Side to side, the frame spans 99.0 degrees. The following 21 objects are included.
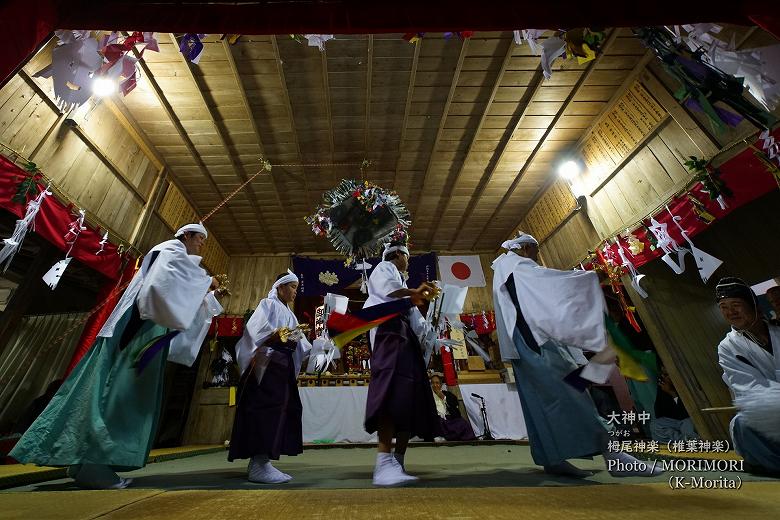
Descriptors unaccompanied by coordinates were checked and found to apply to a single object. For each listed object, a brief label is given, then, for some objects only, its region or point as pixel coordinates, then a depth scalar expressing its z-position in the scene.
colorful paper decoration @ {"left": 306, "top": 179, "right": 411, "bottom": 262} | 4.96
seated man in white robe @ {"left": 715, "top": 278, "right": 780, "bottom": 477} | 2.14
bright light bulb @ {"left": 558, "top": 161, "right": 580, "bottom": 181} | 6.04
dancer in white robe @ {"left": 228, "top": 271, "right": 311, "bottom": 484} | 2.57
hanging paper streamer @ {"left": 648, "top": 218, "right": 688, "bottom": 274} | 4.16
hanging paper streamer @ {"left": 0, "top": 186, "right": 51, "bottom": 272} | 3.13
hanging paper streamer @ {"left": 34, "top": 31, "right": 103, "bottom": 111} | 2.12
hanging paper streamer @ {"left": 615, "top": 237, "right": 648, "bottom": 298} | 4.75
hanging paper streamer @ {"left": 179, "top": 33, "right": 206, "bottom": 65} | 2.95
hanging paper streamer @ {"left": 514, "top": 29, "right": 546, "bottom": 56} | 2.64
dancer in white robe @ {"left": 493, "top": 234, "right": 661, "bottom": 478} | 2.07
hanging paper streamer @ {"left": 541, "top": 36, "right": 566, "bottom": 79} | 2.33
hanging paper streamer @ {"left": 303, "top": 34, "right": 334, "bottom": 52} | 2.72
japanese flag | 8.21
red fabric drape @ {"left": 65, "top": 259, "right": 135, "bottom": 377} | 4.29
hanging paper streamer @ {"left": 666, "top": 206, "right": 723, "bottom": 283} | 3.70
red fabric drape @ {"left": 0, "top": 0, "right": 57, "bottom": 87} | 1.50
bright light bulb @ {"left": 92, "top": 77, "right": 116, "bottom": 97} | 4.10
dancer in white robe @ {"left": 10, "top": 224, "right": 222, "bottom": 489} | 2.04
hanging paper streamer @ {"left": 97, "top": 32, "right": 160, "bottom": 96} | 2.88
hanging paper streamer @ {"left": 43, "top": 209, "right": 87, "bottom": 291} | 3.66
